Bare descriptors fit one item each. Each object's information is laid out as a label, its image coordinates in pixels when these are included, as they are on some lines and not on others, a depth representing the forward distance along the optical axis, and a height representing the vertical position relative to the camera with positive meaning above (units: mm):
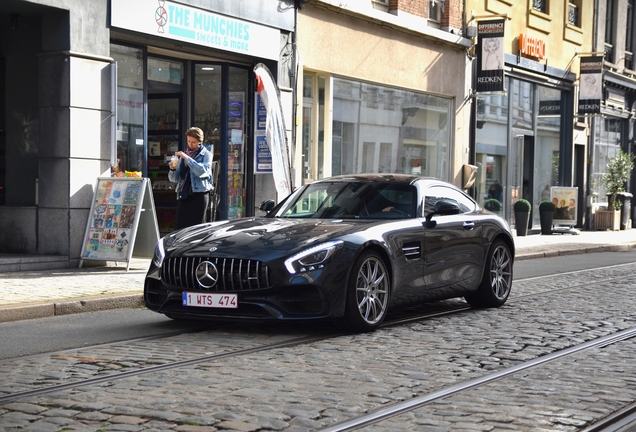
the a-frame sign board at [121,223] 13453 -681
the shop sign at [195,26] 14984 +2323
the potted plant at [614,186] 31719 -91
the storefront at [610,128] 33188 +1832
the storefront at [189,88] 15672 +1420
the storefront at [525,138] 26891 +1204
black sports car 8273 -691
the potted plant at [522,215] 27094 -898
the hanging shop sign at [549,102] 30094 +2365
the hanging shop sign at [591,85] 30922 +2935
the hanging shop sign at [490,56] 24969 +3052
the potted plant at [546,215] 28406 -931
